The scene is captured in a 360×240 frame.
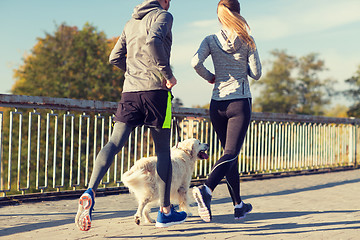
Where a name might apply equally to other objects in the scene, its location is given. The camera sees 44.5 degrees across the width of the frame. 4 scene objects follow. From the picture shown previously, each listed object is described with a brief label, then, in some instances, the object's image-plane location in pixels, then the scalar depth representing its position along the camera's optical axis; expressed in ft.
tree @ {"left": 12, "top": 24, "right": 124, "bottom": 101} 108.88
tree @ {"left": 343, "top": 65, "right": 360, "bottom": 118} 178.46
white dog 14.71
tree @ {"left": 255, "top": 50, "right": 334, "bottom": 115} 249.55
